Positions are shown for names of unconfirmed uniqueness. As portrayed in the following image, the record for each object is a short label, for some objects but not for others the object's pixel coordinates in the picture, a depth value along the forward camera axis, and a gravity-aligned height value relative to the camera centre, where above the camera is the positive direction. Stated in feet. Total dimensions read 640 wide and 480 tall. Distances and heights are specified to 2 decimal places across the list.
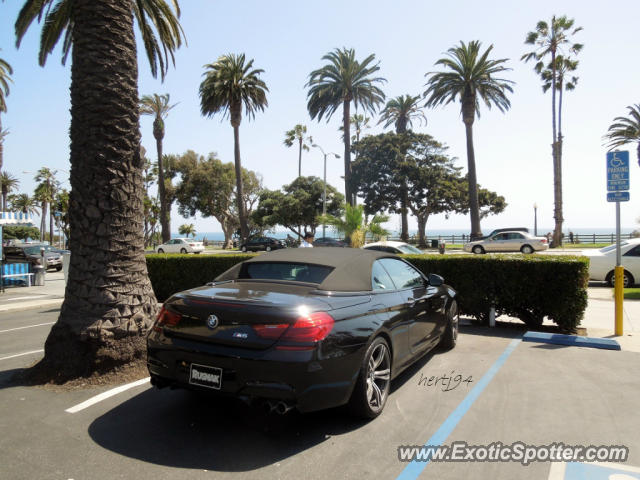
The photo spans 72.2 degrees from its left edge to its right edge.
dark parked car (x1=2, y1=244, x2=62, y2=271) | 70.23 -2.24
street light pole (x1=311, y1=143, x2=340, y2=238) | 132.98 +23.51
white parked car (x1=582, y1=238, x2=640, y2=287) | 42.73 -2.62
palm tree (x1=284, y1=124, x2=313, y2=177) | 223.92 +53.22
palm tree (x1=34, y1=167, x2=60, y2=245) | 222.48 +28.57
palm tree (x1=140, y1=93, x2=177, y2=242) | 128.06 +37.04
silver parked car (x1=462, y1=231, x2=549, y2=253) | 93.97 -1.27
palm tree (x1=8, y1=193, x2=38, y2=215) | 292.81 +26.78
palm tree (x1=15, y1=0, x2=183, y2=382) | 16.11 +1.24
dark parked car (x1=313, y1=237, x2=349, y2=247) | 106.91 -0.50
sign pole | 22.44 -3.02
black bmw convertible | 10.75 -2.56
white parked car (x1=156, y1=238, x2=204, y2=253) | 121.08 -1.47
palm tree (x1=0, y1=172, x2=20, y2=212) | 238.89 +32.15
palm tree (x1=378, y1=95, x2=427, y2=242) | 163.22 +47.73
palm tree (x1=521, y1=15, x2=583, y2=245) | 118.01 +48.32
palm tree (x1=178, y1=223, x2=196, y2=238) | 221.58 +5.93
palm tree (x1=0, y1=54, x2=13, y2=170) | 106.67 +39.88
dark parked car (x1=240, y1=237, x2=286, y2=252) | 128.36 -1.43
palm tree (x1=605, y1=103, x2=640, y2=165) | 116.88 +28.41
